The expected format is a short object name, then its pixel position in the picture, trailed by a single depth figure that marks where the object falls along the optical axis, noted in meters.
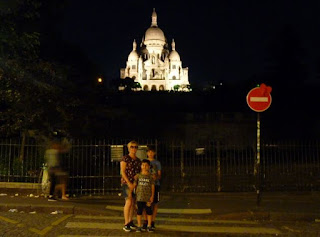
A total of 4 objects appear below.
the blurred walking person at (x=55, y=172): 10.44
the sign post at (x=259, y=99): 9.96
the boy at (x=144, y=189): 7.19
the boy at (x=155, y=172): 7.59
